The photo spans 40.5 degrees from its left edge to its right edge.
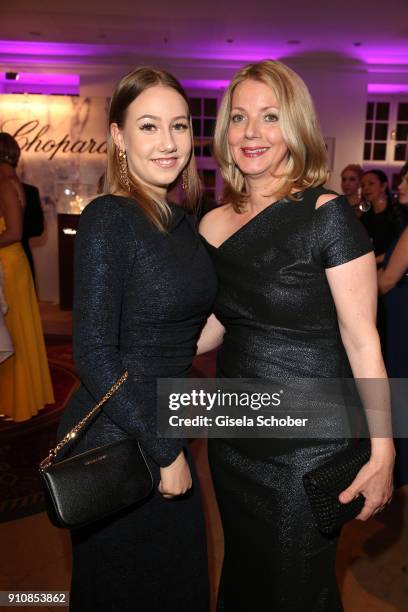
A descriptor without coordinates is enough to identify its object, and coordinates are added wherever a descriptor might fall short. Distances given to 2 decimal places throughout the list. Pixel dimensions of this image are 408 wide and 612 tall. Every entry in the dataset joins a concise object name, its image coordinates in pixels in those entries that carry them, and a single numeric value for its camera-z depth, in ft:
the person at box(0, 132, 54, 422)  12.84
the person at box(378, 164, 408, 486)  9.97
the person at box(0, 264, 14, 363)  10.47
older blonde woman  4.72
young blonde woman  4.33
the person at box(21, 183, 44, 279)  14.92
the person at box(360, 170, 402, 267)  15.11
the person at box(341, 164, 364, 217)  18.51
